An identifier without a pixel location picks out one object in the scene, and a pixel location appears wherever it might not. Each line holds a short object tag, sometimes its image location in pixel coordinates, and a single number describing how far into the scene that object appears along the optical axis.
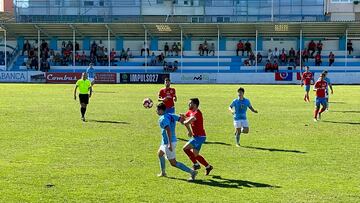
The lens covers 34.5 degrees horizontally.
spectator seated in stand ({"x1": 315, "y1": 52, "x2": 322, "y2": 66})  57.62
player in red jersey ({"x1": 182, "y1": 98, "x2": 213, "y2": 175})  11.13
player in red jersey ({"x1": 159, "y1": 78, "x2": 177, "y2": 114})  16.70
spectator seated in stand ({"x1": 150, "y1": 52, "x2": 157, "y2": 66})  59.92
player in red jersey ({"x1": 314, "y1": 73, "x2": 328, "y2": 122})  21.23
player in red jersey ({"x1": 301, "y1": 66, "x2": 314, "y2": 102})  30.95
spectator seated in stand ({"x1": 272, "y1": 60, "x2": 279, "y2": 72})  56.44
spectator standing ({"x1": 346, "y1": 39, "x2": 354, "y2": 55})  60.29
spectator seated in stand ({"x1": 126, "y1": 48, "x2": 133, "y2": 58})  61.94
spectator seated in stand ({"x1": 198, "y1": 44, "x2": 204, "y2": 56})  61.59
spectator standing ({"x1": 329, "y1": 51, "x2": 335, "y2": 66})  57.28
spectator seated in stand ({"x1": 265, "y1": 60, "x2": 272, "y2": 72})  56.53
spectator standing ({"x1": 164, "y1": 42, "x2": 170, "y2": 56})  61.16
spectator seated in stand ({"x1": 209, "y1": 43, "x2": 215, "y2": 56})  61.88
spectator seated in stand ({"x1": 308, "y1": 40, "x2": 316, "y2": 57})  59.94
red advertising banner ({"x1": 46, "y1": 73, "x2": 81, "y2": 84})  55.53
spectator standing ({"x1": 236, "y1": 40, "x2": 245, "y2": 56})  60.88
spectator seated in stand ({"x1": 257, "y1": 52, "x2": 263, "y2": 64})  59.56
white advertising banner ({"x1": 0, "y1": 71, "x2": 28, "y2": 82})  57.06
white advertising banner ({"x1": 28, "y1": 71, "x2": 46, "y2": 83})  56.50
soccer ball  11.94
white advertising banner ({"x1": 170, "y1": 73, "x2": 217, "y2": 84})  55.28
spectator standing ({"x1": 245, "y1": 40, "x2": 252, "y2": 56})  60.50
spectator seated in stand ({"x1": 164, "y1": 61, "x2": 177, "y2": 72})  57.84
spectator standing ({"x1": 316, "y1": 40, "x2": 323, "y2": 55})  59.64
